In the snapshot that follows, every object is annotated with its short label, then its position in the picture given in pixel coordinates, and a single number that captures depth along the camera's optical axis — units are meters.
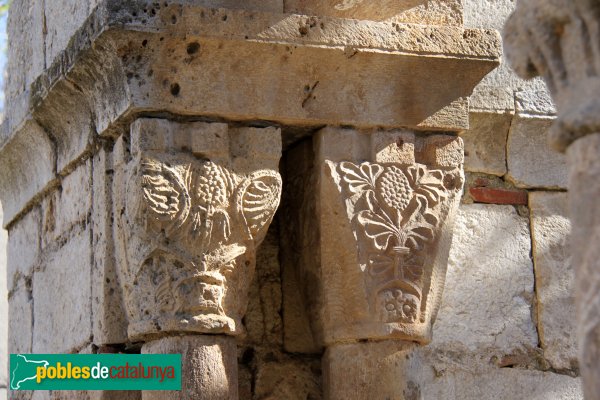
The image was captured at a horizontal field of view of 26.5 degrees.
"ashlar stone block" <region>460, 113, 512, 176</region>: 4.94
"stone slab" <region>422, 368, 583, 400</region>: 4.76
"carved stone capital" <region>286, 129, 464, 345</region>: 4.22
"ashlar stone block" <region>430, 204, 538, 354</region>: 4.83
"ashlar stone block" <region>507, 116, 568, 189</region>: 5.01
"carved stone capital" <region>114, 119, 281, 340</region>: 3.96
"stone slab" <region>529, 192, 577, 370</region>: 4.92
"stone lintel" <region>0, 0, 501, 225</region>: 4.00
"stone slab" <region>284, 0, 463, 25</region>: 4.32
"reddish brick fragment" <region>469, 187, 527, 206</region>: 4.96
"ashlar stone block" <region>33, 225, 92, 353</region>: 4.41
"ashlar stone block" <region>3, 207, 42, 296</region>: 5.07
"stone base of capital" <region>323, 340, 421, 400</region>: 4.21
